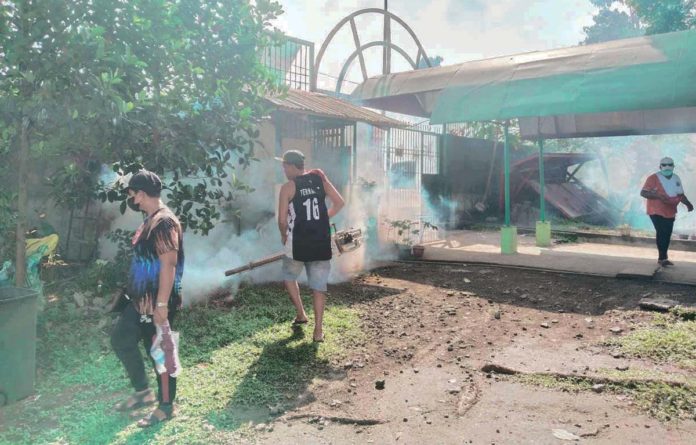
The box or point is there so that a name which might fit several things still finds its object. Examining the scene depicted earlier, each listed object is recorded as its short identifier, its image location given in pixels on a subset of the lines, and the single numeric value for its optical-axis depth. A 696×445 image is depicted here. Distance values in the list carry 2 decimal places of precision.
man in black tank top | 4.99
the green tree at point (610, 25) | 29.77
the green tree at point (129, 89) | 3.66
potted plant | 9.77
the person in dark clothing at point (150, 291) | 3.33
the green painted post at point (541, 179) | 11.31
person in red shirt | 7.77
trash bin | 3.42
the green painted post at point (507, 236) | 9.97
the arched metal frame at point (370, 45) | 16.97
